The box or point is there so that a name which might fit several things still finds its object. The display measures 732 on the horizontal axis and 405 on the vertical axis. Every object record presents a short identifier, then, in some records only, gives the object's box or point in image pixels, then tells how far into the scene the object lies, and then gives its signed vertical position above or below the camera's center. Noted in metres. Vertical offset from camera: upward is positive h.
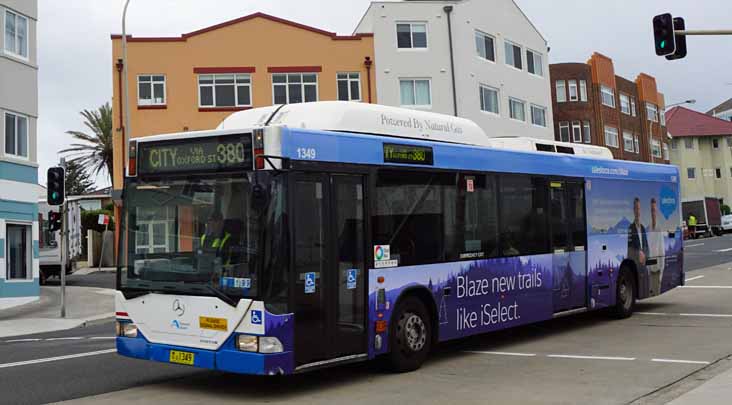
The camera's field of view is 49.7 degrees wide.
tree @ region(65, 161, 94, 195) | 55.60 +6.84
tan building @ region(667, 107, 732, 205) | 91.25 +10.11
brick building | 60.25 +10.93
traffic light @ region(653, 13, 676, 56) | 18.45 +4.82
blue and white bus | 8.35 +0.19
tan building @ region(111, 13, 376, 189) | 38.94 +9.48
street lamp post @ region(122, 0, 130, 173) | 28.19 +8.15
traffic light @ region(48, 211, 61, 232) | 21.31 +1.30
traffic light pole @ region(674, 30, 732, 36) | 18.34 +4.86
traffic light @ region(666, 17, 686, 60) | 18.66 +4.71
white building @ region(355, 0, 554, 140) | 41.69 +10.54
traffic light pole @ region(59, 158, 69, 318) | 20.29 +0.20
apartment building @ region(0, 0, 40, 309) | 25.11 +3.85
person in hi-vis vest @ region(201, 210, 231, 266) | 8.45 +0.25
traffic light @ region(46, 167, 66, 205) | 20.33 +2.16
